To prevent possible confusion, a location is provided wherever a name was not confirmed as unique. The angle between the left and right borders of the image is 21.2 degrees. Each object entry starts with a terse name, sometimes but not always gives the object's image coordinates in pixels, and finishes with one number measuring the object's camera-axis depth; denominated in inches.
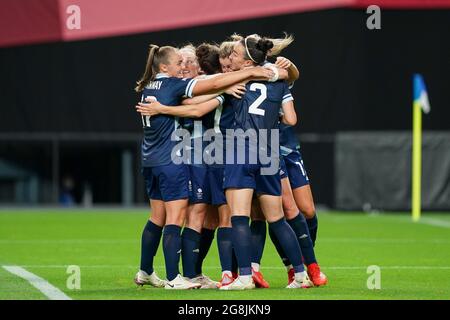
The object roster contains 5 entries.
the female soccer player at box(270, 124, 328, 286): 435.2
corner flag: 874.8
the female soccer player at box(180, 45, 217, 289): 425.1
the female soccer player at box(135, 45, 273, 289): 414.6
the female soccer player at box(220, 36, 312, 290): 406.6
